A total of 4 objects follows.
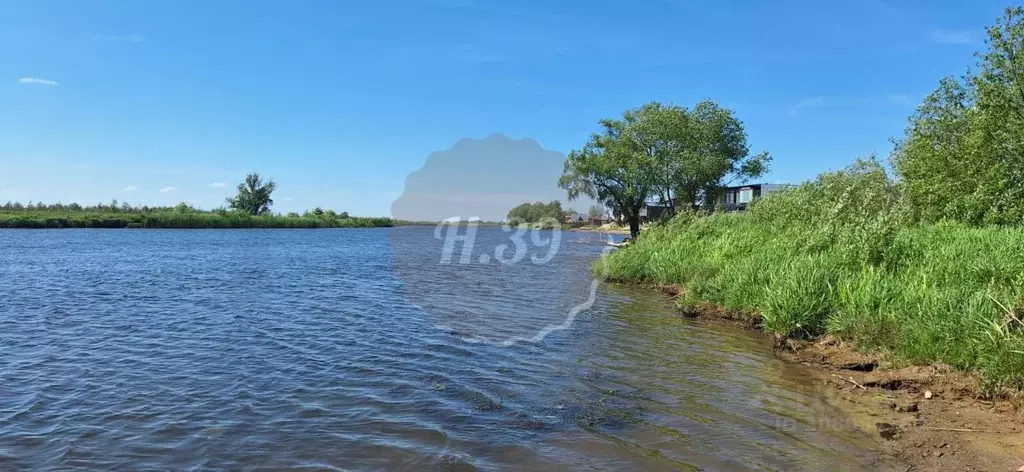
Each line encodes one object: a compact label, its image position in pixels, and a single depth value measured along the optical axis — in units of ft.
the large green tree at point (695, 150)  182.91
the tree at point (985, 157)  76.18
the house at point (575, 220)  624.18
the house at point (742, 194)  265.13
